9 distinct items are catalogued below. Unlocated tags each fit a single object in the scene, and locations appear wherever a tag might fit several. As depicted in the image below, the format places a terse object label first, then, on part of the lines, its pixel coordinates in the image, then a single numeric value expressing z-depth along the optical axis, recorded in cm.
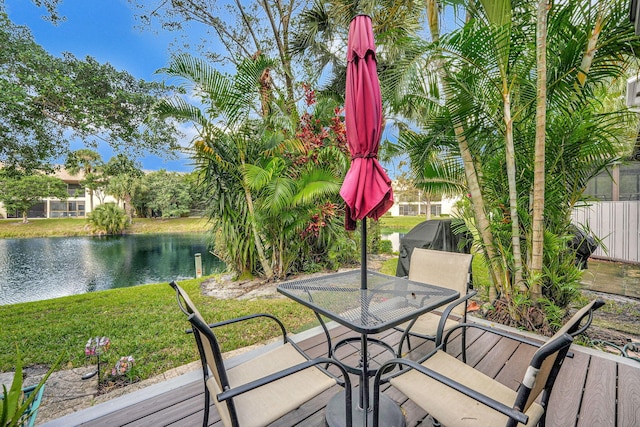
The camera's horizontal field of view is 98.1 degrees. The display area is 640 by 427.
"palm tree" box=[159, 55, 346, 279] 441
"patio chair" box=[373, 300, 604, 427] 93
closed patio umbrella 162
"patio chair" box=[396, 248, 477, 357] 211
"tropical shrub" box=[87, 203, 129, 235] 1855
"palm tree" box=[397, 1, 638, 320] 254
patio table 140
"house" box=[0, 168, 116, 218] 2089
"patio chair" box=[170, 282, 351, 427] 110
